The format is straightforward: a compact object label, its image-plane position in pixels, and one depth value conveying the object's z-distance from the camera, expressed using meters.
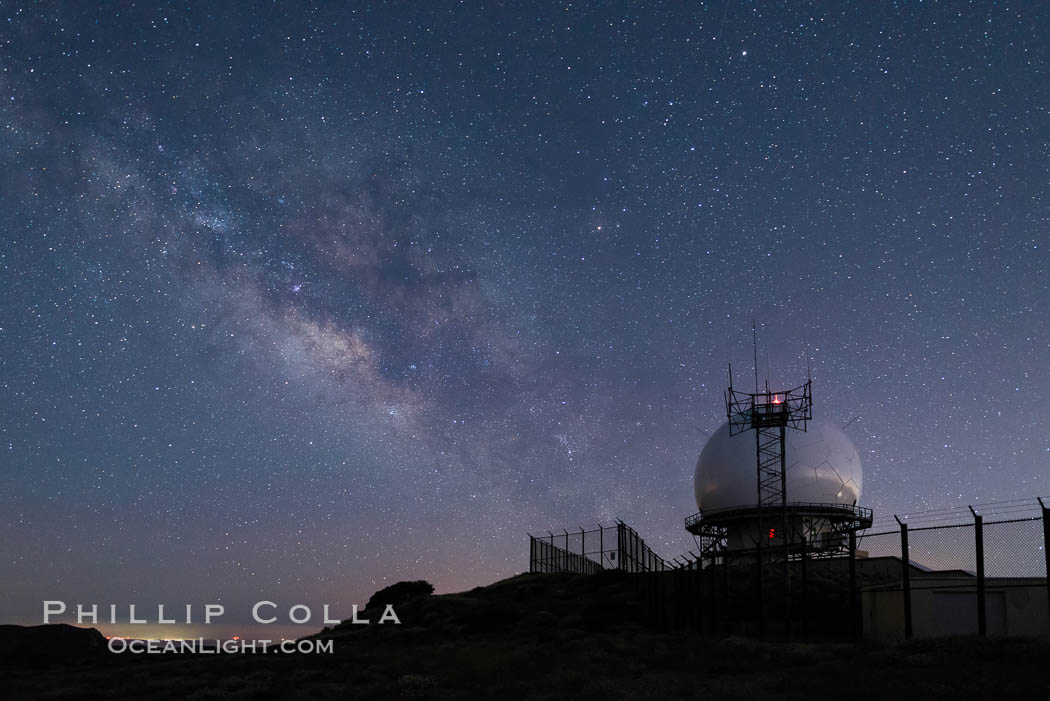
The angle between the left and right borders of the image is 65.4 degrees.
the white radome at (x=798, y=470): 50.41
